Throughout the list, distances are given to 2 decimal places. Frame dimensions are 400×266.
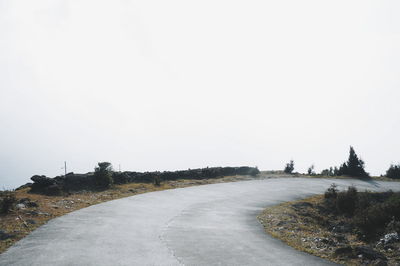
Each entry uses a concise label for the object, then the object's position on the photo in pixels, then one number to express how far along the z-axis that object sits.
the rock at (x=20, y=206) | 16.32
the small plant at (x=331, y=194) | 23.86
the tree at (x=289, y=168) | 49.19
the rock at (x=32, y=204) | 17.19
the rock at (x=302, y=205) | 19.90
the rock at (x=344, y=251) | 9.33
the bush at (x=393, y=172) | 42.94
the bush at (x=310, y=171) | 49.38
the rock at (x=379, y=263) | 8.37
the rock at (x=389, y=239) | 10.79
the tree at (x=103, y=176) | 28.19
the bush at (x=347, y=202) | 20.28
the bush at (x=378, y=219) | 12.73
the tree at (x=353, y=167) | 43.44
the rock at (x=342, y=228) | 14.83
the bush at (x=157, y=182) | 30.56
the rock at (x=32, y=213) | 15.23
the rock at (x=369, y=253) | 8.89
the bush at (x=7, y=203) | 15.33
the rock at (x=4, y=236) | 11.05
